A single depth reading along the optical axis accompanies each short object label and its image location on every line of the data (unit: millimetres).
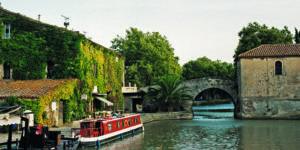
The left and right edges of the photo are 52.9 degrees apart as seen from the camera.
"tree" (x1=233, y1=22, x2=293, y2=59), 43312
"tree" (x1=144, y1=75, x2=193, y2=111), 35438
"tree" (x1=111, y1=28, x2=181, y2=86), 46188
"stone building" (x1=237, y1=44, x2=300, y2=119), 32875
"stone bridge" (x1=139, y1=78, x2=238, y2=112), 36594
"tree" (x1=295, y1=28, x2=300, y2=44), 46206
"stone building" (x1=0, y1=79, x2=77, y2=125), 20641
